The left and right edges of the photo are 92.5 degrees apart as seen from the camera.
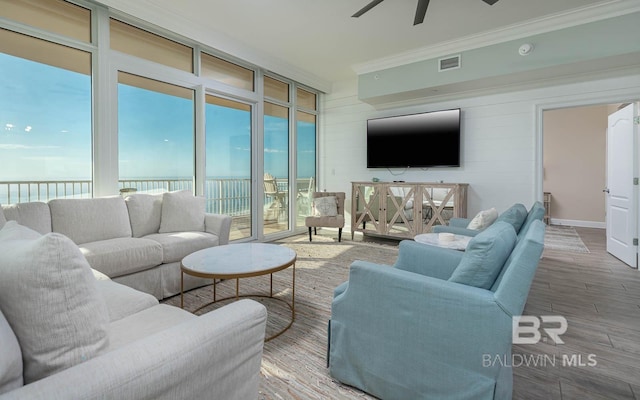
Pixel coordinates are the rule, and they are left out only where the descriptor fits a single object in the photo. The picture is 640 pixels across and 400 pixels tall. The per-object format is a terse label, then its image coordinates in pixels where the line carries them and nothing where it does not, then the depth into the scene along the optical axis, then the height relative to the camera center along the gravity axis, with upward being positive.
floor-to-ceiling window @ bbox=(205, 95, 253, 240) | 4.38 +0.51
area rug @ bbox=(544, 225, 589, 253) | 4.53 -0.76
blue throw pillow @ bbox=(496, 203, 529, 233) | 2.07 -0.16
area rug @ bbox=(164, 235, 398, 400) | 1.58 -0.94
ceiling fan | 2.62 +1.65
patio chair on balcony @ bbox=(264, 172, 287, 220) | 5.18 -0.02
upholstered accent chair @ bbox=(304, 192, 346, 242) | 5.07 -0.27
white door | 3.66 +0.08
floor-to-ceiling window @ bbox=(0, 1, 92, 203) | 2.73 +0.86
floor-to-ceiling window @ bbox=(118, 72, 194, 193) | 3.50 +0.75
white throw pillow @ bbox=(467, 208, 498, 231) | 2.78 -0.23
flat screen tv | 4.75 +0.90
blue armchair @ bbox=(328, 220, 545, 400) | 1.17 -0.56
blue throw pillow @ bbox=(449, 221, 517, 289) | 1.29 -0.29
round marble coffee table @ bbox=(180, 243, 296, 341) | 1.97 -0.48
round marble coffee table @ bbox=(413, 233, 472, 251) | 2.57 -0.42
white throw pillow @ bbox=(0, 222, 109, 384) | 0.75 -0.28
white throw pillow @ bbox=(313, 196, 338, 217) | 5.18 -0.21
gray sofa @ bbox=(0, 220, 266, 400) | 0.68 -0.39
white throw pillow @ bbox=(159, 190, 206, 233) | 3.18 -0.20
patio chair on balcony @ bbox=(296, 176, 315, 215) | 5.86 -0.06
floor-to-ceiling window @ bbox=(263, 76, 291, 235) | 5.13 +0.67
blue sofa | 2.07 -0.15
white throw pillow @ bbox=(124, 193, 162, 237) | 3.05 -0.18
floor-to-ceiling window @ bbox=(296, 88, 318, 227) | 5.78 +0.86
